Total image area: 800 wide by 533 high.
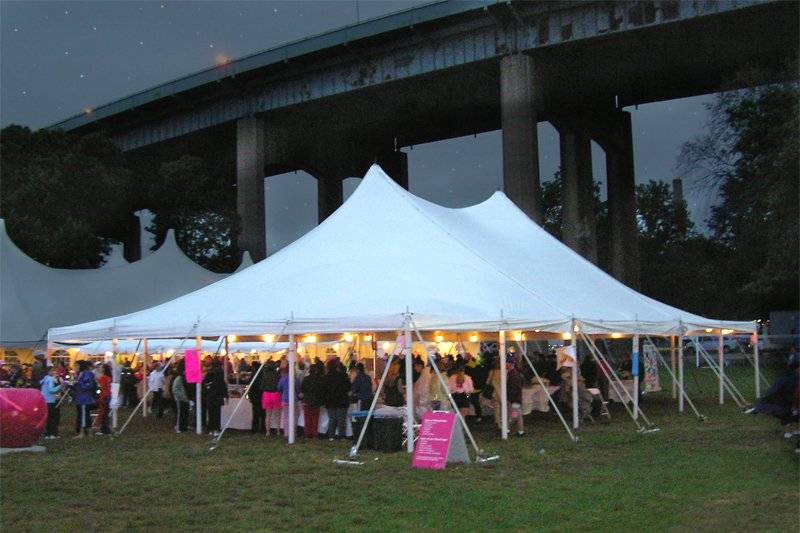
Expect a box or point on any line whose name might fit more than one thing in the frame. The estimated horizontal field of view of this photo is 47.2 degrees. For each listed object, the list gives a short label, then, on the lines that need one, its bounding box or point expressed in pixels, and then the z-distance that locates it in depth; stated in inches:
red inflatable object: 530.9
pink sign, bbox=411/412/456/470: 466.0
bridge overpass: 1616.6
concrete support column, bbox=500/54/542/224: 1675.7
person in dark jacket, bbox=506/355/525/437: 596.4
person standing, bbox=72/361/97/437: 630.5
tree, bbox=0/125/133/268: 1694.1
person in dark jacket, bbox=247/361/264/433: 657.0
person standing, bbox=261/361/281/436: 631.2
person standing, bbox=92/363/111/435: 645.3
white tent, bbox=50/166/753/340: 566.9
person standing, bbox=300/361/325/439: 593.9
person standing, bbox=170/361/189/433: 682.2
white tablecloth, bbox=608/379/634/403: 850.1
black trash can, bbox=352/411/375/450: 549.9
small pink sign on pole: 625.9
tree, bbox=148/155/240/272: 2047.2
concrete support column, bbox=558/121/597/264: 2054.3
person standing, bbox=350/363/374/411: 601.6
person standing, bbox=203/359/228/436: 653.3
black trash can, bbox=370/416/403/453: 535.2
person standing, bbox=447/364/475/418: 662.5
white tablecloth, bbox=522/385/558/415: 711.1
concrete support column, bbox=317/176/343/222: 2458.2
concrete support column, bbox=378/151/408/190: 2454.5
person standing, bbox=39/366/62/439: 609.6
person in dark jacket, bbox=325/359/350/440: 588.7
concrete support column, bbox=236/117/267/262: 2078.0
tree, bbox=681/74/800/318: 1043.3
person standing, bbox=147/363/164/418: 821.4
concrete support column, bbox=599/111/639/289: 2202.3
